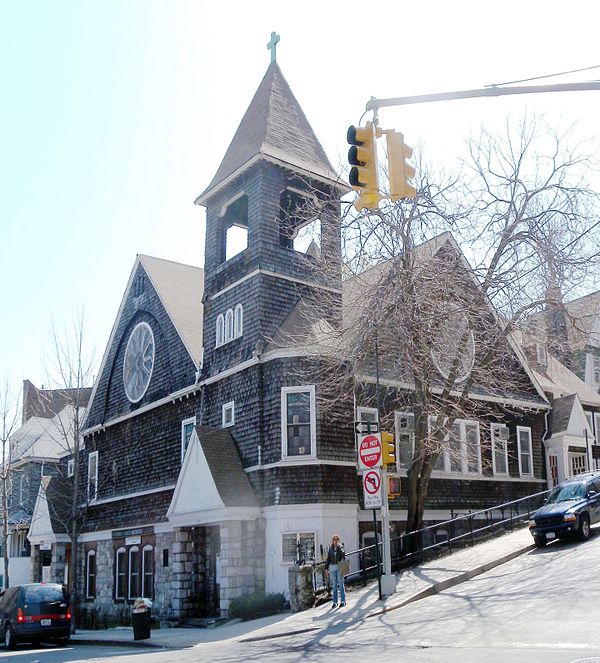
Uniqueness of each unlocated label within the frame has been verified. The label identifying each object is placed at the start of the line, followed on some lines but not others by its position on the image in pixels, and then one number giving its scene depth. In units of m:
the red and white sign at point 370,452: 19.08
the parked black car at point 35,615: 22.05
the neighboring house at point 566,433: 33.53
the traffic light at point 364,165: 9.84
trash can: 20.38
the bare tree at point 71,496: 30.44
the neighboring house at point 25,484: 47.45
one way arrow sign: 20.03
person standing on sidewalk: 18.94
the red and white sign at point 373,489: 18.80
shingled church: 23.78
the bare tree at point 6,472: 37.59
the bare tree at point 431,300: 22.30
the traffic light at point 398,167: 9.84
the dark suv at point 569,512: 21.81
